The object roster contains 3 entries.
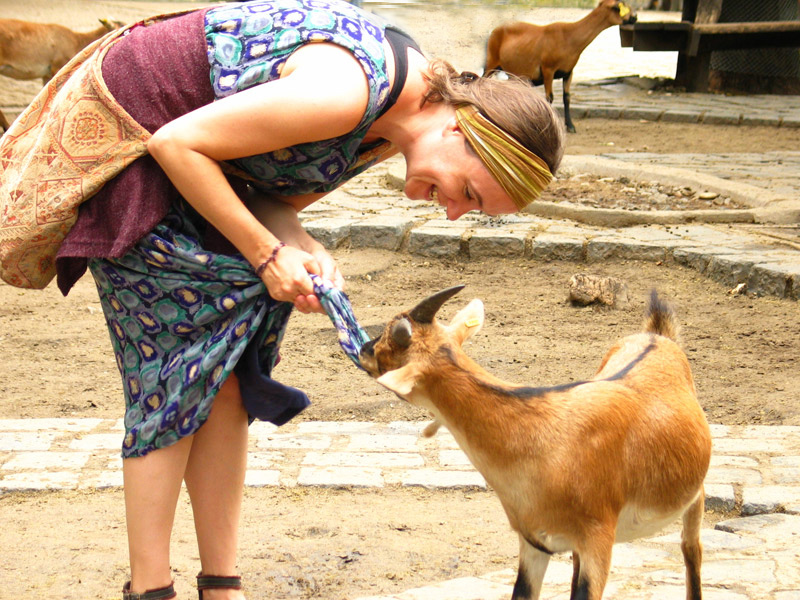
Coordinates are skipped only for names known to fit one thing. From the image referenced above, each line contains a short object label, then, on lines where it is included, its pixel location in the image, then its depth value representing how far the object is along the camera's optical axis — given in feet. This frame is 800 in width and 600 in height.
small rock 19.51
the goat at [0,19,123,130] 36.83
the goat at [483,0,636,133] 40.24
